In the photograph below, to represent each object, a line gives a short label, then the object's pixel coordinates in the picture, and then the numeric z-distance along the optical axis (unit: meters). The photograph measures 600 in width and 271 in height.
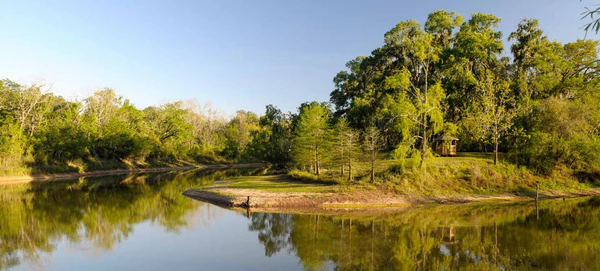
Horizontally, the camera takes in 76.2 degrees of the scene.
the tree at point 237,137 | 108.06
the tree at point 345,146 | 38.84
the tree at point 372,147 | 36.16
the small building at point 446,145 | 46.09
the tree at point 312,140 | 45.31
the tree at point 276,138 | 60.22
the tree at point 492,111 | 44.09
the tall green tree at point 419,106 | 38.81
